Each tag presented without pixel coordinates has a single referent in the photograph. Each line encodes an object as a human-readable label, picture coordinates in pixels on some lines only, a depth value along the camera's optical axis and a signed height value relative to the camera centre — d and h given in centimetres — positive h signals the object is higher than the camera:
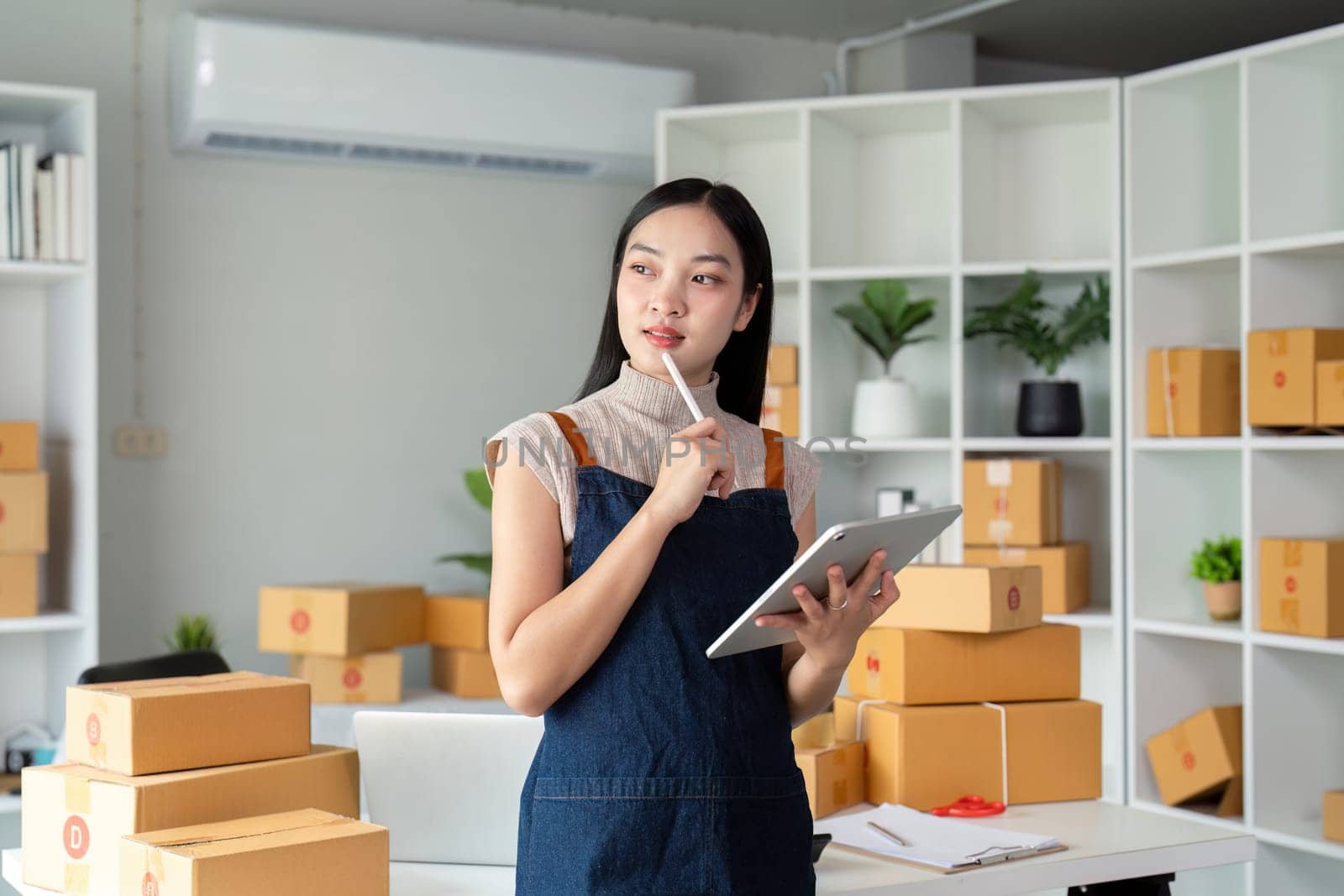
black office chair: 249 -37
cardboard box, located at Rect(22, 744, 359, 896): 157 -39
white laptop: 175 -39
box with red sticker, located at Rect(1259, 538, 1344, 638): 314 -26
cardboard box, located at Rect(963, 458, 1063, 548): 364 -8
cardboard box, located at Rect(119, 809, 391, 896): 138 -39
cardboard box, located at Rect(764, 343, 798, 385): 392 +29
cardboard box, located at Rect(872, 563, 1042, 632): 222 -21
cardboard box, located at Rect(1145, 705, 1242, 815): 341 -71
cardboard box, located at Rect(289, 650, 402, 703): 363 -54
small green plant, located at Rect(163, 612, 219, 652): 357 -42
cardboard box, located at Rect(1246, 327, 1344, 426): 317 +23
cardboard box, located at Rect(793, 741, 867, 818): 207 -46
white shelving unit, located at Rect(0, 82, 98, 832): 332 +16
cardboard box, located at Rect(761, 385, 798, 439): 393 +18
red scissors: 214 -52
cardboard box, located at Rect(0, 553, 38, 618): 323 -26
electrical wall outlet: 379 +8
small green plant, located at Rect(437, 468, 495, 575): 401 -7
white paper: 186 -51
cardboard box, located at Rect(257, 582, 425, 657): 359 -39
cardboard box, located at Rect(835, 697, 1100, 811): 217 -44
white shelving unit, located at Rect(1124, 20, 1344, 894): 330 +13
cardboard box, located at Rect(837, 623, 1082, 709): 222 -31
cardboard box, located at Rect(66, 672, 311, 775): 161 -30
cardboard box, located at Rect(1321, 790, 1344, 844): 315 -78
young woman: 129 -14
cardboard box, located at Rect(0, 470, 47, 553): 321 -10
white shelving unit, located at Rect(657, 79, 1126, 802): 375 +66
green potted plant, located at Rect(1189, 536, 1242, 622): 346 -26
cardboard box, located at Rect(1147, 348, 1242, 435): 341 +19
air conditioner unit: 370 +103
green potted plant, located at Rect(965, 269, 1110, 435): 366 +35
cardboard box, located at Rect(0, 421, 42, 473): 324 +6
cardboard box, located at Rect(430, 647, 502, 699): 375 -55
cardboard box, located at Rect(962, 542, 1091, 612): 364 -24
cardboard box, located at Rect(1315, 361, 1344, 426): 313 +17
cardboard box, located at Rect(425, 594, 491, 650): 373 -41
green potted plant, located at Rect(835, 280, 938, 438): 381 +34
